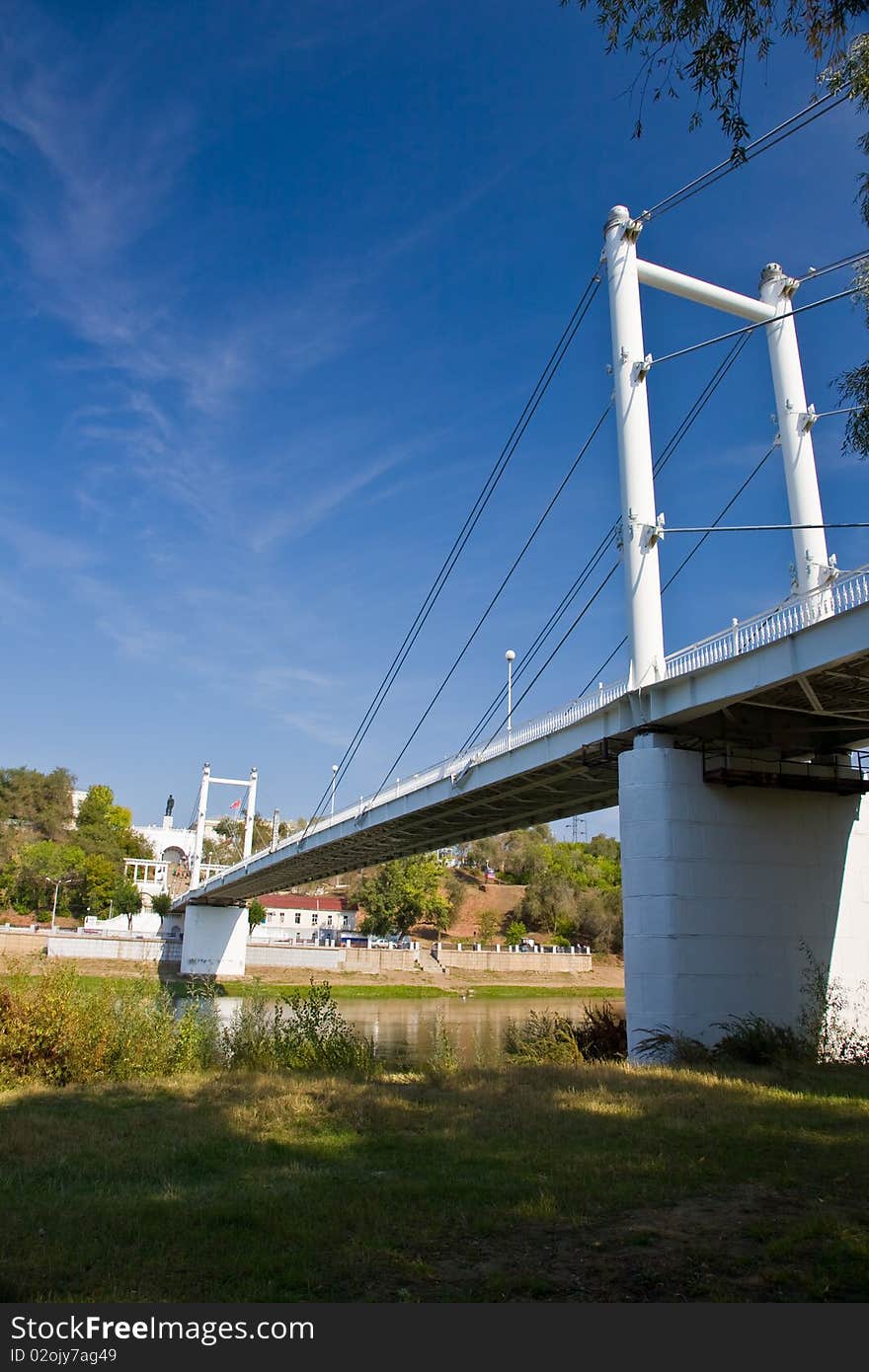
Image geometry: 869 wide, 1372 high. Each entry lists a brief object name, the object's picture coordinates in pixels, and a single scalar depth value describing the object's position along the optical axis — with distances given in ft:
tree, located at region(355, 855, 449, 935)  266.98
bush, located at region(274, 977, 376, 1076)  45.29
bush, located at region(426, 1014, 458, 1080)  45.19
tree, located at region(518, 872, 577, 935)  286.05
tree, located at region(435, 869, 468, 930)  290.76
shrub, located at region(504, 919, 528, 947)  281.95
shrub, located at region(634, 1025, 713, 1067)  51.11
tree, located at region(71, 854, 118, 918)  266.57
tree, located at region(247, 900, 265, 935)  266.98
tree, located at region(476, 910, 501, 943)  289.12
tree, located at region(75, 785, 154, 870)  306.14
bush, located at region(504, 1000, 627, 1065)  54.80
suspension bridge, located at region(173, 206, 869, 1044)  52.85
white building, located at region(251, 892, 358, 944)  317.83
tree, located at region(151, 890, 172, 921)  262.06
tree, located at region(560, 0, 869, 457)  22.91
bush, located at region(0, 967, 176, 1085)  38.37
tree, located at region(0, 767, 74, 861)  331.98
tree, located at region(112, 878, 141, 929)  263.29
